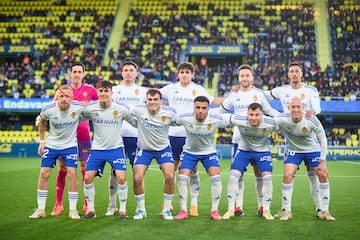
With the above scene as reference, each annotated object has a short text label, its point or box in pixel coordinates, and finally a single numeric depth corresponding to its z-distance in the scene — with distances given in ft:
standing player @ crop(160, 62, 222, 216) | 31.86
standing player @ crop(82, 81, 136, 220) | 28.89
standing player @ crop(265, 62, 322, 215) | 30.96
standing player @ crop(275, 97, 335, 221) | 29.17
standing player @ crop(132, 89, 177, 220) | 29.12
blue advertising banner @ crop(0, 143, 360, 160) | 94.89
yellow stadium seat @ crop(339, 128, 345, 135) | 106.71
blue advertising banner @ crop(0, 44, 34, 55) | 126.72
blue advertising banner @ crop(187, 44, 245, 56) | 121.08
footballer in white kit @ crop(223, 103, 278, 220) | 29.22
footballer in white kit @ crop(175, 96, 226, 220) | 29.35
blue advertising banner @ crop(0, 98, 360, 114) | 100.17
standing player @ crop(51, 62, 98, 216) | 31.37
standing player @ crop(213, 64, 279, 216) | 31.14
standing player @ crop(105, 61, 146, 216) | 31.53
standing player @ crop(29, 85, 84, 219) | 29.55
